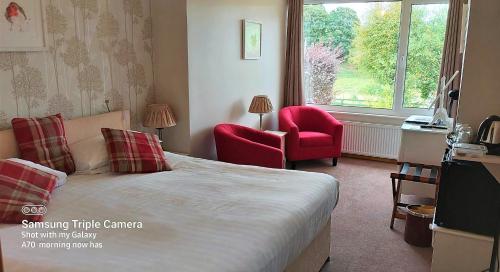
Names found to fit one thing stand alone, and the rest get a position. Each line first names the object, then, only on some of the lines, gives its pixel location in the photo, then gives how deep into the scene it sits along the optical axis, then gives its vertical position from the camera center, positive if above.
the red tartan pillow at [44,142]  2.81 -0.54
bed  1.72 -0.80
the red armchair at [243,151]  4.10 -0.85
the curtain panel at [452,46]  4.77 +0.28
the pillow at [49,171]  2.55 -0.68
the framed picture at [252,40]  4.81 +0.34
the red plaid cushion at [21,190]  2.14 -0.71
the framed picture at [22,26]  2.78 +0.28
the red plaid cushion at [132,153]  2.98 -0.65
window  5.27 +0.20
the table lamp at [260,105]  4.88 -0.45
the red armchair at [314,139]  5.15 -0.90
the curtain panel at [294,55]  5.76 +0.19
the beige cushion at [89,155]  2.97 -0.66
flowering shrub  5.93 -0.03
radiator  5.45 -0.97
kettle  2.54 -0.41
